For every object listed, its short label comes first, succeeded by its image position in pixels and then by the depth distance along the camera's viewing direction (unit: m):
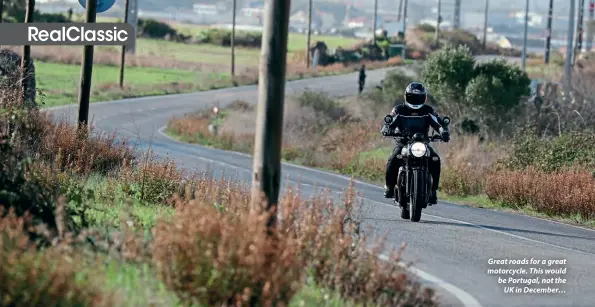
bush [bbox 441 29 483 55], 124.94
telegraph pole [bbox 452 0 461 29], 144.75
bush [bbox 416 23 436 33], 143.75
